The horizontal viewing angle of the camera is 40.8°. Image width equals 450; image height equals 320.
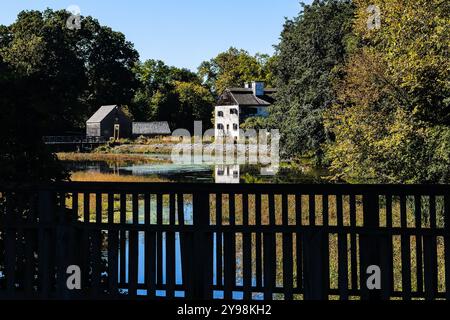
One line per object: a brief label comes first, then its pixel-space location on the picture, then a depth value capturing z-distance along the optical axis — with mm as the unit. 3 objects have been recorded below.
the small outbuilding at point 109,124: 83562
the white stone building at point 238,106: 82125
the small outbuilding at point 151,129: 79688
